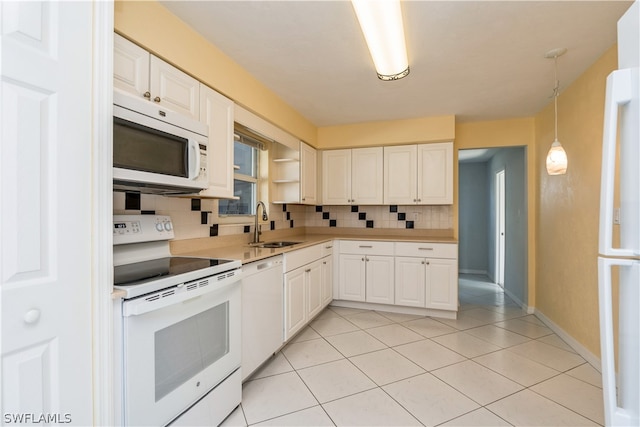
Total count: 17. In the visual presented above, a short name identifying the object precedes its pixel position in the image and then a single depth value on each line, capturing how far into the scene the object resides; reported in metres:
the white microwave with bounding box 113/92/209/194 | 1.29
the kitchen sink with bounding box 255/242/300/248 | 2.70
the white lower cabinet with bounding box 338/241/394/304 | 3.45
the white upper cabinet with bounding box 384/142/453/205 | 3.49
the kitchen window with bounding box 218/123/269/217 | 2.79
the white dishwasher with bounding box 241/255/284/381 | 1.91
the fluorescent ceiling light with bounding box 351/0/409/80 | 1.46
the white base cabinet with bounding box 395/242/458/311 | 3.23
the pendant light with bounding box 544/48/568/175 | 2.25
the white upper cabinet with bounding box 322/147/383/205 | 3.78
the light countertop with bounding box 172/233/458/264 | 2.05
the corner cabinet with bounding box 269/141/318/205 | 3.43
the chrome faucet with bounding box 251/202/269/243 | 2.87
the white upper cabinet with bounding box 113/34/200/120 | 1.44
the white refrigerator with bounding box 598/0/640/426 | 0.76
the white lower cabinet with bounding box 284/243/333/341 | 2.46
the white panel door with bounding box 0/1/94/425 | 0.85
